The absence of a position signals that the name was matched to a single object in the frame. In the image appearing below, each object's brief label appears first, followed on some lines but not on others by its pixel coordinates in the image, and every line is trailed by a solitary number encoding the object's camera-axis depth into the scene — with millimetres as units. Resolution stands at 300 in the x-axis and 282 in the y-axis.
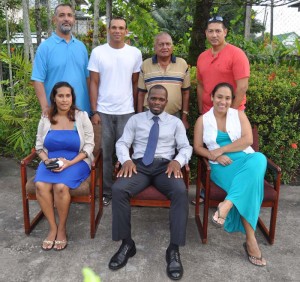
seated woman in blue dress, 3229
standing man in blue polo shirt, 3678
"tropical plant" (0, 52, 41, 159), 5227
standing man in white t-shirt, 3742
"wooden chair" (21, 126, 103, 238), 3297
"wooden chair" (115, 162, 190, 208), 3203
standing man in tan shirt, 3682
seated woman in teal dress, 3031
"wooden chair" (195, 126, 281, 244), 3199
